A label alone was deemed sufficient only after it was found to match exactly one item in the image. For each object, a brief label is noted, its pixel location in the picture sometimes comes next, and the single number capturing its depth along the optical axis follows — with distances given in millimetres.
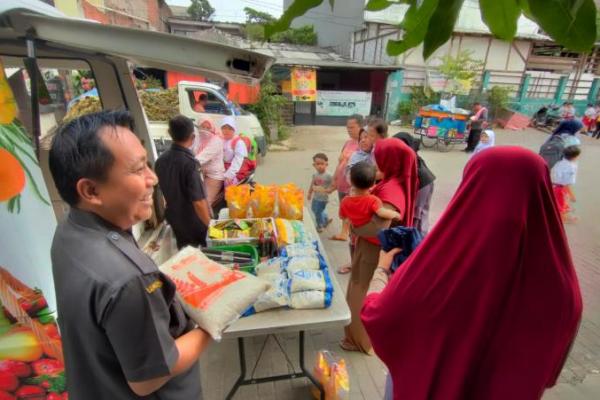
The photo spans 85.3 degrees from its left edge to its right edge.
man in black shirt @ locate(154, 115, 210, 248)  2551
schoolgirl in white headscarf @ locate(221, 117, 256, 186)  4324
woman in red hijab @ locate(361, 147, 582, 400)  1007
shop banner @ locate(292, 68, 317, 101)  12039
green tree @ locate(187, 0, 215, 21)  35166
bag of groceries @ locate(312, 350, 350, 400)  2074
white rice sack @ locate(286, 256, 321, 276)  1937
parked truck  7586
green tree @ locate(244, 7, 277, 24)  33875
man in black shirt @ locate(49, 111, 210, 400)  853
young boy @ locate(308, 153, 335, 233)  4332
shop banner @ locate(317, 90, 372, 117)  13867
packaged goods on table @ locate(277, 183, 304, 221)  2764
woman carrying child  2332
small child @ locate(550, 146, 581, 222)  4984
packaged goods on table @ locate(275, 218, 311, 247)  2277
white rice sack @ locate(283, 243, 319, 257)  2092
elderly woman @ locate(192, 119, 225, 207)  3824
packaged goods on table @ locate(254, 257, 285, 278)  1957
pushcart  10219
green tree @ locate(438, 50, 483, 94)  15164
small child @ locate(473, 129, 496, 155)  5750
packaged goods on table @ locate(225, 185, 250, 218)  2799
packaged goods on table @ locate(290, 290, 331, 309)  1790
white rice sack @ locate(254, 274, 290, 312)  1755
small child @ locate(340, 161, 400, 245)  2279
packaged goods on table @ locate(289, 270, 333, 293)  1825
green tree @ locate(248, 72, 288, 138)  10781
